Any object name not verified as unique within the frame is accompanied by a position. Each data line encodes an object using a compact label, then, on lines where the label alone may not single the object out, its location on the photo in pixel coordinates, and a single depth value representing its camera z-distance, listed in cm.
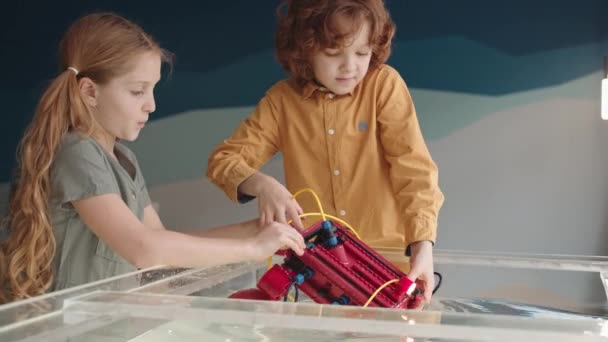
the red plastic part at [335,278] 119
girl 122
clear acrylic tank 71
